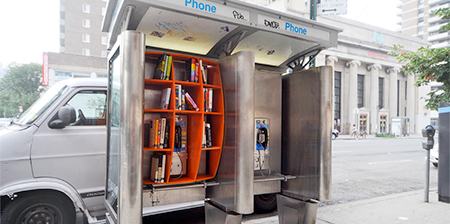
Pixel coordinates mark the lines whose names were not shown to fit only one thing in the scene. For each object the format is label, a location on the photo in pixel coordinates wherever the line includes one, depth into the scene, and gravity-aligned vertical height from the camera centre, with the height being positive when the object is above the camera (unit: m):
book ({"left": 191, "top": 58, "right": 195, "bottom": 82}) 3.83 +0.54
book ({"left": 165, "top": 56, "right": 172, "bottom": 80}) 3.61 +0.55
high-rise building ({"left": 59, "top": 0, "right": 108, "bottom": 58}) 43.22 +12.06
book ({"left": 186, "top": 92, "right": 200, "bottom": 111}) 3.79 +0.14
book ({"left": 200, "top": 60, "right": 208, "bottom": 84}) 3.90 +0.53
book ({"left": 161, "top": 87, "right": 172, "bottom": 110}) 3.62 +0.17
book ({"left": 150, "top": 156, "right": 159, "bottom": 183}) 3.65 -0.70
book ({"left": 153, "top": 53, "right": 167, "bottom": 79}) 3.60 +0.55
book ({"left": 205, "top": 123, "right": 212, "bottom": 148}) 3.95 -0.30
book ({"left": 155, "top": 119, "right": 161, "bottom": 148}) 3.58 -0.28
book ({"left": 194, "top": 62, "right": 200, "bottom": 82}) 3.86 +0.53
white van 3.90 -0.61
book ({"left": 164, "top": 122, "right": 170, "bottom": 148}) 3.64 -0.28
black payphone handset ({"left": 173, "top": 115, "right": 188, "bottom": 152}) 3.85 -0.25
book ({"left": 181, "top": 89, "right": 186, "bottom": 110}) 3.75 +0.17
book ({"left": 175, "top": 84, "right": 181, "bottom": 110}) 3.68 +0.20
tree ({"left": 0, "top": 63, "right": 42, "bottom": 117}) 38.53 +3.95
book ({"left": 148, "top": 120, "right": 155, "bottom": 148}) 3.62 -0.28
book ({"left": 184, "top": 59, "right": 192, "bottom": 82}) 3.87 +0.55
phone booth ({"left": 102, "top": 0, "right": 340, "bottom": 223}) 3.03 +0.03
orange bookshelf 3.67 -0.03
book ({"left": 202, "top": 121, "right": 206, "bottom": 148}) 3.91 -0.32
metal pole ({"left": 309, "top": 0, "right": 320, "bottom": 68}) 6.59 +2.29
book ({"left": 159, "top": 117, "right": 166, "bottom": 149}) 3.60 -0.23
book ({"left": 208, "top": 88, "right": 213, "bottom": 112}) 3.91 +0.18
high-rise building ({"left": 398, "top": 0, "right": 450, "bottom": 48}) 86.25 +28.62
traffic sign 6.47 +2.32
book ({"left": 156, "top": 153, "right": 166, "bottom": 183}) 3.65 -0.64
